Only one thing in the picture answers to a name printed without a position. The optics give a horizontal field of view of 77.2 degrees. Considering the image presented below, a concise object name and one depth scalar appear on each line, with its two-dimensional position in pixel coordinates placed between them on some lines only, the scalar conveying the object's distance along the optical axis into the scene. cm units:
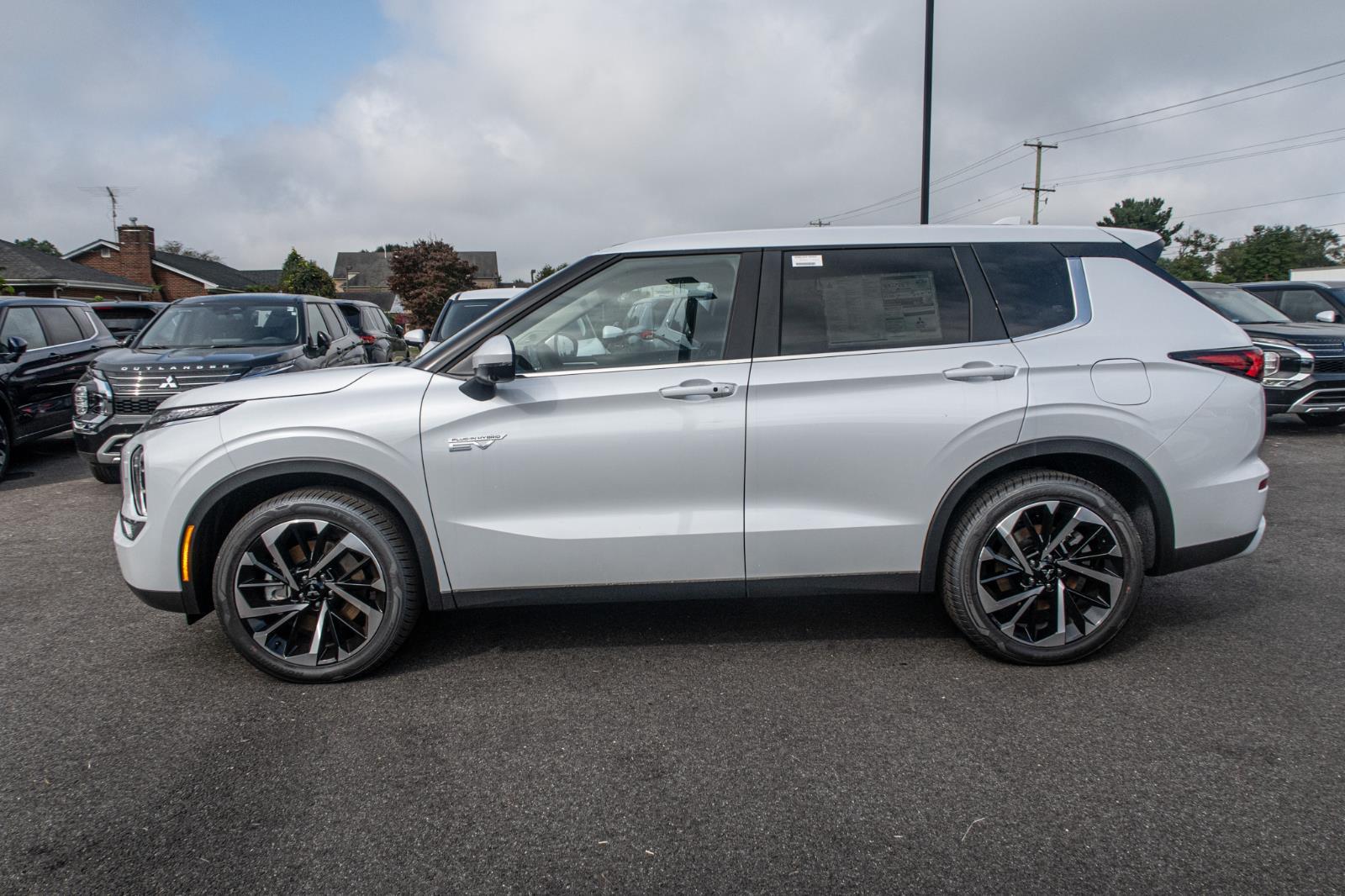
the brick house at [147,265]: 4469
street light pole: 1445
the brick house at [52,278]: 3447
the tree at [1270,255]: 6912
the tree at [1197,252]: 6912
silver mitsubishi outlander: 340
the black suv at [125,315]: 1376
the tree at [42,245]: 8735
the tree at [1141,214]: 8469
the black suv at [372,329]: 1189
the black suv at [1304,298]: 1152
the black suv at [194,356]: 708
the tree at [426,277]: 6412
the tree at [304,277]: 5547
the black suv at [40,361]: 858
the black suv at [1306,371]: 963
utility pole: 4588
